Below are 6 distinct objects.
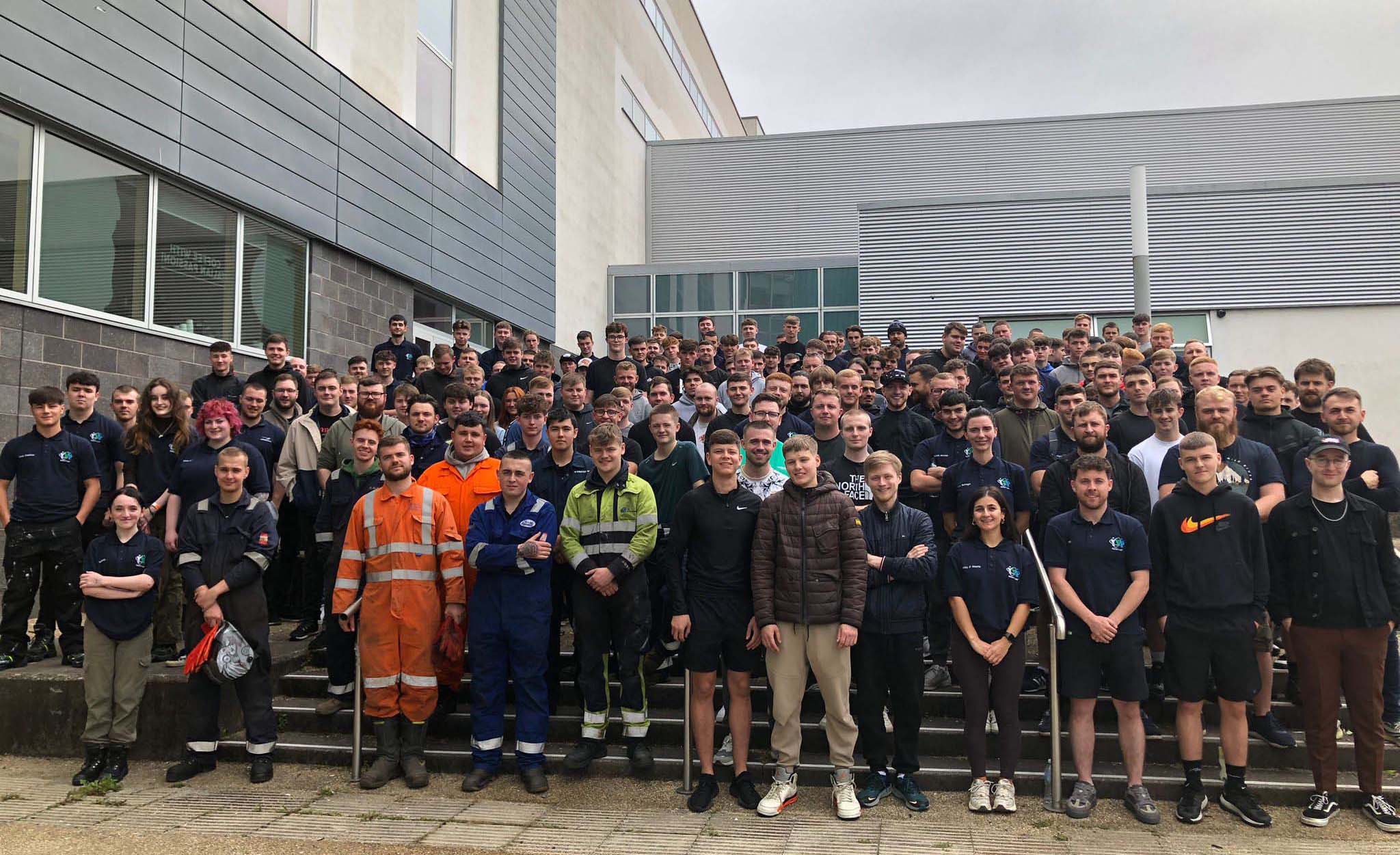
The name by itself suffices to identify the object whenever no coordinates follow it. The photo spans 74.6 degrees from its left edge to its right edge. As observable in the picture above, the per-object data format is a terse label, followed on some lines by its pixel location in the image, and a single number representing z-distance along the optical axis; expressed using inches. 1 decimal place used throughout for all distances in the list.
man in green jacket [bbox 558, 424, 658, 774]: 227.3
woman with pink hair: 262.5
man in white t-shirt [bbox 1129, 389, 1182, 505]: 239.0
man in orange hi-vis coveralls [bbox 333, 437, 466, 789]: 227.6
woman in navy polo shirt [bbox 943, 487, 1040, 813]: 208.1
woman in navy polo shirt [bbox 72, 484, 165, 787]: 226.1
